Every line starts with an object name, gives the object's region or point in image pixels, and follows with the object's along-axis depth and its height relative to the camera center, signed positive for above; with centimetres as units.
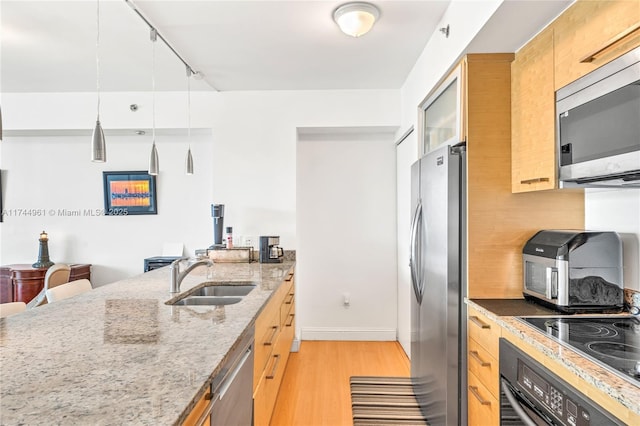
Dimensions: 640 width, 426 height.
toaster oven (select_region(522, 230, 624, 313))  163 -27
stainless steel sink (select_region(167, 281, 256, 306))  235 -49
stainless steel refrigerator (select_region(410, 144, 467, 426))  194 -39
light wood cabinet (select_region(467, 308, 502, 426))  158 -73
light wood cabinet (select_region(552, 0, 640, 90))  119 +65
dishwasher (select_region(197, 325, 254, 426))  106 -58
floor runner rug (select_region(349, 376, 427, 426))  237 -133
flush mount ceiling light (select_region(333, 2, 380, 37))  211 +115
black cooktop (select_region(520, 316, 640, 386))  107 -45
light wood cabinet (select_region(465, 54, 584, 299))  194 +6
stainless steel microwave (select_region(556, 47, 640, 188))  119 +32
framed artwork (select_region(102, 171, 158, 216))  405 +24
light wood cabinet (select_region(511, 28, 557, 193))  163 +46
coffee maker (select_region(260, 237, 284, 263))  333 -34
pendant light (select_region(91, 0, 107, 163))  194 +37
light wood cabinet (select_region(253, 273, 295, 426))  173 -80
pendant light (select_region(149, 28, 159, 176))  246 +118
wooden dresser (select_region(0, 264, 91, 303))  371 -69
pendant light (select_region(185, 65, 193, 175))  318 +92
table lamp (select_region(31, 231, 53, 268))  383 -42
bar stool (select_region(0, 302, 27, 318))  178 -47
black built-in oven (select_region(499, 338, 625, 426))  103 -60
